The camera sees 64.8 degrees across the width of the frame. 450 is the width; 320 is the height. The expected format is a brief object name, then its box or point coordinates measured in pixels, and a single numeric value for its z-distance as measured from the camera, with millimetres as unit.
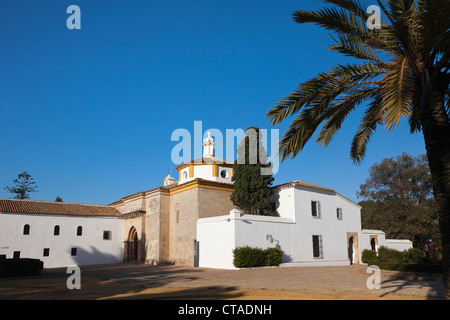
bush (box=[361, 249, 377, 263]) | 27002
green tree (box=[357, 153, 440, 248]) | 34719
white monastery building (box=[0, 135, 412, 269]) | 22312
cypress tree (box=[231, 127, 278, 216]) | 24234
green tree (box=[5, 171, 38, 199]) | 48688
